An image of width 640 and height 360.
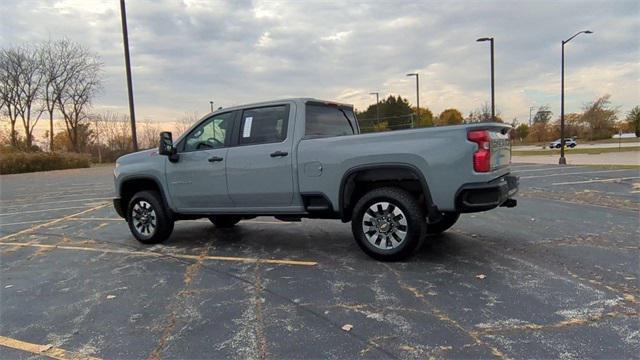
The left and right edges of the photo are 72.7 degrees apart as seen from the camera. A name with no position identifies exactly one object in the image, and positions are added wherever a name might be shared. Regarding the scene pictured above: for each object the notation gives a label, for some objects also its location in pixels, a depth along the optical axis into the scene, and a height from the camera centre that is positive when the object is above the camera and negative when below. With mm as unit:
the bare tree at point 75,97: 45031 +6494
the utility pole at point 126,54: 13688 +3246
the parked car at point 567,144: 57009 -1031
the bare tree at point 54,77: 43312 +8337
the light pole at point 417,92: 37906 +4435
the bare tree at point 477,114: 64775 +4019
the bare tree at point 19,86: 39938 +7170
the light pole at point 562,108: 23691 +1713
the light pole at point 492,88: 24672 +2932
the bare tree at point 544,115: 86438 +4444
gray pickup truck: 4559 -318
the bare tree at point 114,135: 53094 +2713
